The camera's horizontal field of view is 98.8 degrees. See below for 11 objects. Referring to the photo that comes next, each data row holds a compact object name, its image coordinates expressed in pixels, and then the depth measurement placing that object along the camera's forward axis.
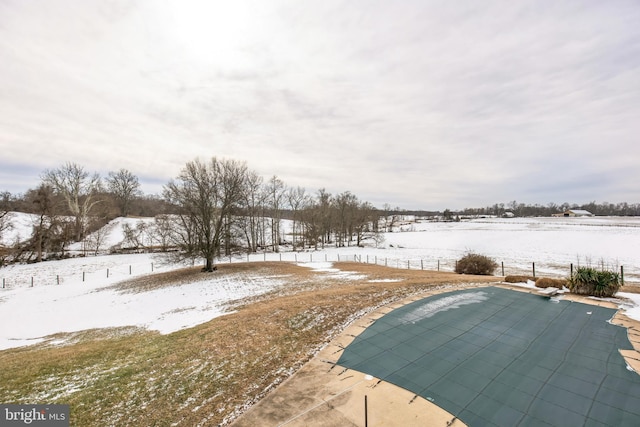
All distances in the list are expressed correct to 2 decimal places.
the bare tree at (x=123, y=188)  57.75
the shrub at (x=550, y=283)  11.22
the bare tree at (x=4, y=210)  29.14
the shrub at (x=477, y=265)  21.22
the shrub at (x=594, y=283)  9.95
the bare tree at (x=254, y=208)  39.56
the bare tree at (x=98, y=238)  36.56
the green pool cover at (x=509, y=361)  4.50
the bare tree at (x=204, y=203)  22.97
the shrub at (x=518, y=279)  12.53
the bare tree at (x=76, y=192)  38.84
